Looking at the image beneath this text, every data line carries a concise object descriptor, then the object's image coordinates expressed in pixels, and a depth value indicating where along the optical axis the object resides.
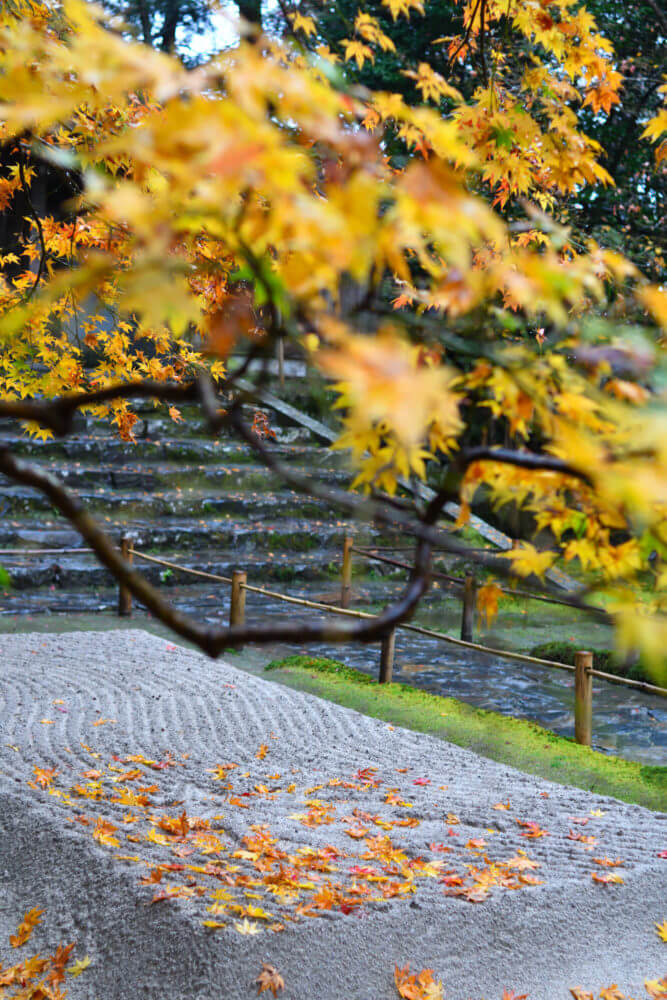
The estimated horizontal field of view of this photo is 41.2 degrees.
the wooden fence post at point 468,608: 8.19
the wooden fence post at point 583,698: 5.41
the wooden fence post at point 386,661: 6.84
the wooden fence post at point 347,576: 9.39
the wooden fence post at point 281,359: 15.50
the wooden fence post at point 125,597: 9.16
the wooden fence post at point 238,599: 7.75
